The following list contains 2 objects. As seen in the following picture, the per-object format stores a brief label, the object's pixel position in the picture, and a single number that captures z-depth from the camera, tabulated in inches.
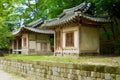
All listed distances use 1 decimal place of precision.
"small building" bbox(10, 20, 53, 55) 788.0
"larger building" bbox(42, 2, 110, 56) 484.7
